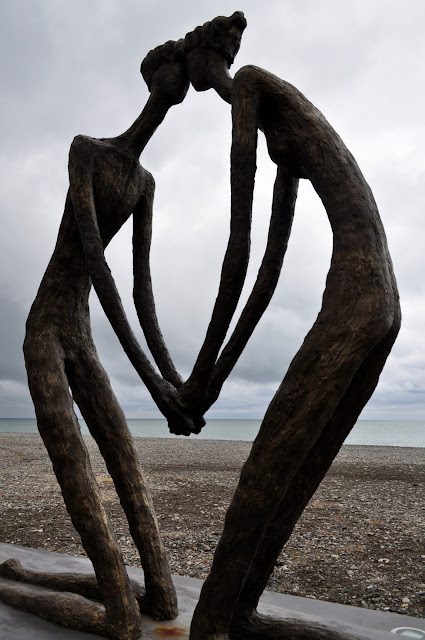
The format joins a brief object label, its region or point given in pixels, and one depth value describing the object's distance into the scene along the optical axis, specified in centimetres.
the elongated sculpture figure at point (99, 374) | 295
